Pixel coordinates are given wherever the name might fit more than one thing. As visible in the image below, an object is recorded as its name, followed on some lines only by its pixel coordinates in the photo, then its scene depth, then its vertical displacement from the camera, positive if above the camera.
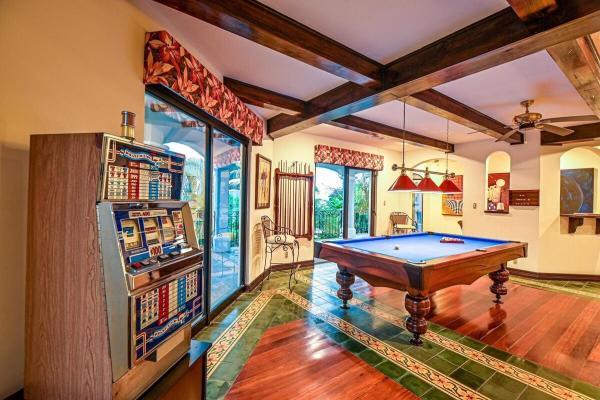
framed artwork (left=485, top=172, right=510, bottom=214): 5.39 +0.20
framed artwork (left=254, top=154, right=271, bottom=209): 4.23 +0.27
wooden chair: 6.85 -0.52
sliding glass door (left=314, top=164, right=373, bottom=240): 6.03 -0.01
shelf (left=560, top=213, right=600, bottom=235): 4.87 -0.31
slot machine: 1.00 -0.30
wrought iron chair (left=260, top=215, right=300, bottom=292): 4.25 -0.61
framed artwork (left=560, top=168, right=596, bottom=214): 5.06 +0.22
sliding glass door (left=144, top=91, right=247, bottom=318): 2.45 +0.24
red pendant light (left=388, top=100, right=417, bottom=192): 3.15 +0.19
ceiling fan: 3.35 +1.00
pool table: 2.42 -0.61
